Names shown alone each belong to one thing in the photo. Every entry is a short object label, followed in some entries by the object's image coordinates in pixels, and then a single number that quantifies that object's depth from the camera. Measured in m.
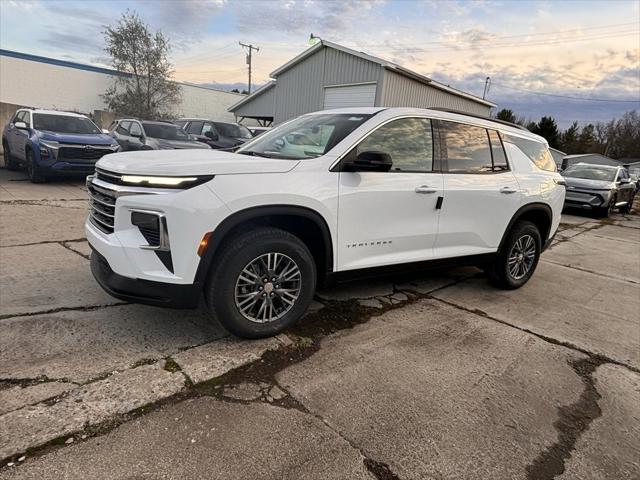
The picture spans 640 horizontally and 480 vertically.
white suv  2.89
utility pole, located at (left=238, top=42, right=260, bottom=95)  50.80
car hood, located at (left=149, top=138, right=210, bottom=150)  10.78
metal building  17.58
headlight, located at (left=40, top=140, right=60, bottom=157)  9.77
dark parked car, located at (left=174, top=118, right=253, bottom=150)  13.25
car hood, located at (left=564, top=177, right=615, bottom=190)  13.95
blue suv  9.86
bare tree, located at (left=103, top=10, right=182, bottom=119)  30.72
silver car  13.83
